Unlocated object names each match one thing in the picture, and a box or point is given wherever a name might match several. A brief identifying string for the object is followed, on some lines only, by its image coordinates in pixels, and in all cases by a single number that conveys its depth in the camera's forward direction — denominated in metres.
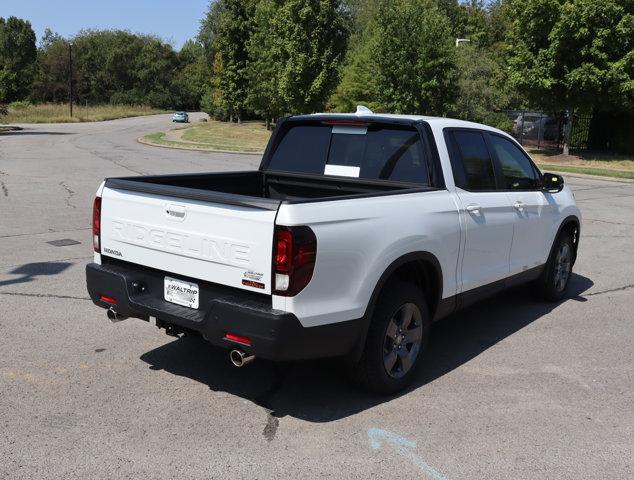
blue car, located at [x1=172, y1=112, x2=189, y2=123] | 68.38
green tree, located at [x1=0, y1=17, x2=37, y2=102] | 95.06
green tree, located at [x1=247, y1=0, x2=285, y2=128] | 36.53
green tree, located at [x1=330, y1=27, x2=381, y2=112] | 33.69
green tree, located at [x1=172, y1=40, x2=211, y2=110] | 85.54
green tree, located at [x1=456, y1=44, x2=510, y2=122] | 35.34
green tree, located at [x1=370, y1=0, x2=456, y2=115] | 28.56
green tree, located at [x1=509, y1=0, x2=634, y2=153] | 23.36
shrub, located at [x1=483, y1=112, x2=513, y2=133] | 38.31
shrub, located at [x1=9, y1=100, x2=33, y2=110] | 65.94
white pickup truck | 3.54
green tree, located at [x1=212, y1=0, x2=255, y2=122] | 50.19
